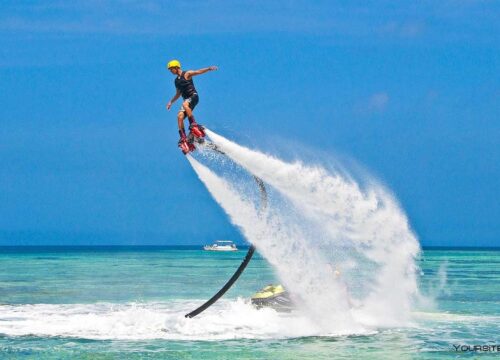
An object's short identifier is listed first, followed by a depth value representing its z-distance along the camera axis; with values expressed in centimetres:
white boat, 17212
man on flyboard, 2231
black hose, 2550
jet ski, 2916
